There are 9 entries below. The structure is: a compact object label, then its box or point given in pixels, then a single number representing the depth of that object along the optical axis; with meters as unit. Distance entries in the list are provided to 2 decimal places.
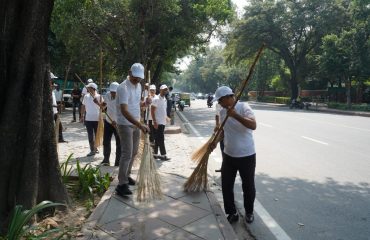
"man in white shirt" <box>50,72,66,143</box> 10.60
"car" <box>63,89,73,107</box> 29.19
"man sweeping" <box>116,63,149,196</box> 4.95
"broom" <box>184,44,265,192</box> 5.00
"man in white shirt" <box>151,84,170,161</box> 8.12
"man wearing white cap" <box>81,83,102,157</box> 8.56
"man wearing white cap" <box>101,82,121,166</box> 7.46
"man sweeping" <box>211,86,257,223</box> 4.23
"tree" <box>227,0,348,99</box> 35.97
